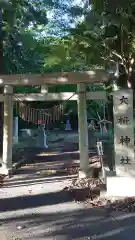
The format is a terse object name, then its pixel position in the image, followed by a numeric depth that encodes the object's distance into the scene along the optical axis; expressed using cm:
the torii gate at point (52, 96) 574
